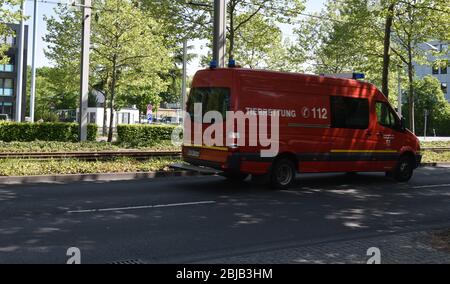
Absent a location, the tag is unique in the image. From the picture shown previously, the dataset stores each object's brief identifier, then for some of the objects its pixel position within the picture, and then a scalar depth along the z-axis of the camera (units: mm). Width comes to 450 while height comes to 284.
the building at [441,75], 77000
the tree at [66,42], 27969
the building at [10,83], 61906
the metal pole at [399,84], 29569
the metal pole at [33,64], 31631
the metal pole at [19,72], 33728
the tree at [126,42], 25062
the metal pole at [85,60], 20297
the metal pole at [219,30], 16234
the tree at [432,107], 58875
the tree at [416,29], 20844
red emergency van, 10766
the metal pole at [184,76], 28889
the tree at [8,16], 19453
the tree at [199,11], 23156
